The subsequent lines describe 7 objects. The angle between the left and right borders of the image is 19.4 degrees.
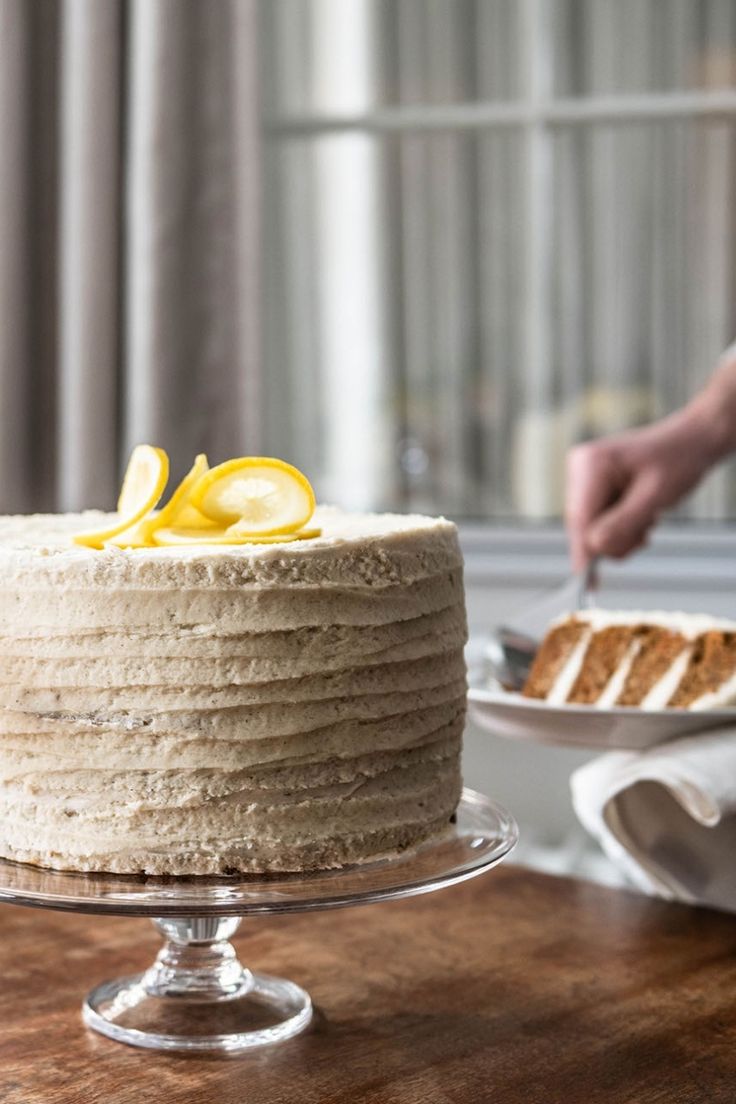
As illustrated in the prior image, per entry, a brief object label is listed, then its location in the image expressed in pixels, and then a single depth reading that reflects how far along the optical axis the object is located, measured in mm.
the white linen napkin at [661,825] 1142
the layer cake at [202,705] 896
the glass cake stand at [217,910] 876
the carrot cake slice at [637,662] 1251
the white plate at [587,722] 1139
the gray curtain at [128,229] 1777
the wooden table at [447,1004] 932
